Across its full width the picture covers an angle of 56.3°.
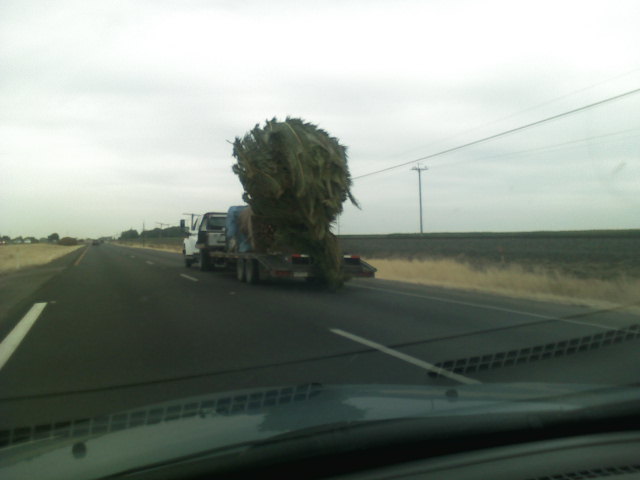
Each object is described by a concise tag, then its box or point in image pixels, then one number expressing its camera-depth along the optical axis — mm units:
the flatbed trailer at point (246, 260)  16844
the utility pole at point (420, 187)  63856
